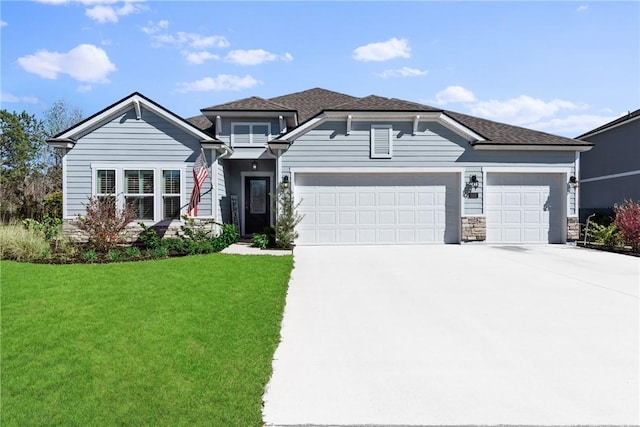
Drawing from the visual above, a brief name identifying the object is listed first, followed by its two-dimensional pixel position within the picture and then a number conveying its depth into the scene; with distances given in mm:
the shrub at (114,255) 9232
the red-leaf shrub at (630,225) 11133
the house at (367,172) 11852
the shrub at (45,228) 10910
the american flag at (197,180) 11523
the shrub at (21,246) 9180
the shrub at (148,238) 11156
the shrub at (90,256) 9062
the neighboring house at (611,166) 17484
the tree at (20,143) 27953
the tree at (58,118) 27484
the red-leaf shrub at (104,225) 9766
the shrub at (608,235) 12125
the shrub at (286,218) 11656
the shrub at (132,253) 9530
